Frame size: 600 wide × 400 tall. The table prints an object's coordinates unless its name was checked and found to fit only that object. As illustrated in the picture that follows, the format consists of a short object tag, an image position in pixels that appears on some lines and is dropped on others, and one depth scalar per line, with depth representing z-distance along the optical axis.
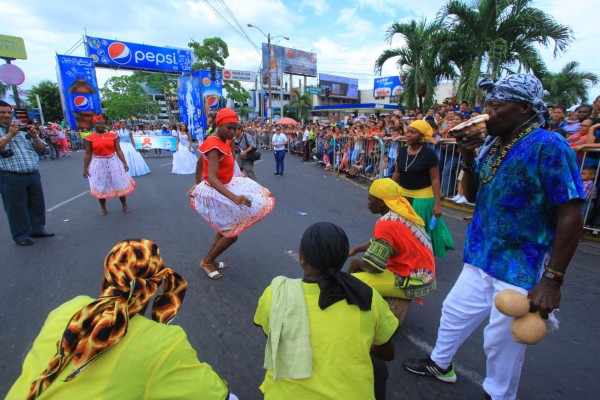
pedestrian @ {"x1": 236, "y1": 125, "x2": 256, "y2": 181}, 8.32
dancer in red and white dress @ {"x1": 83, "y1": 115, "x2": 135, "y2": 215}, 6.29
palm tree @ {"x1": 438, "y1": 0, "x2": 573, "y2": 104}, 9.87
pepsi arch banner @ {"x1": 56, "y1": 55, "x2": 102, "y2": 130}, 21.83
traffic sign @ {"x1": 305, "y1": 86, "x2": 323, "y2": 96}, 49.00
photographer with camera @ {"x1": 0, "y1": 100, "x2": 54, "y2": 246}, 4.66
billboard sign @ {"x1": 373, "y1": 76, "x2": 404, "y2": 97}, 42.45
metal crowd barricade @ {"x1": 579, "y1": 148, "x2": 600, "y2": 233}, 5.09
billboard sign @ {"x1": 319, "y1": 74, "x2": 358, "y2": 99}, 59.94
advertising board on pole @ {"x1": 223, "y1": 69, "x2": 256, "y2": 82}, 38.46
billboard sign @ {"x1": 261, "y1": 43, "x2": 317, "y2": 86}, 38.92
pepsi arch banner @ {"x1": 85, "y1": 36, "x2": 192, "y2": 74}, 22.12
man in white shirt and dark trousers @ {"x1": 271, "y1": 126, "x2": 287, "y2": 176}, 11.09
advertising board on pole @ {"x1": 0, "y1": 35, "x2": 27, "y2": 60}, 17.89
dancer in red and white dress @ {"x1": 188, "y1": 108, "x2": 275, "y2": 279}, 3.63
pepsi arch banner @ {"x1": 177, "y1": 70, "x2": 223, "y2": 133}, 25.66
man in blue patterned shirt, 1.57
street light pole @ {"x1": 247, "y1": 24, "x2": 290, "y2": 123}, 26.36
